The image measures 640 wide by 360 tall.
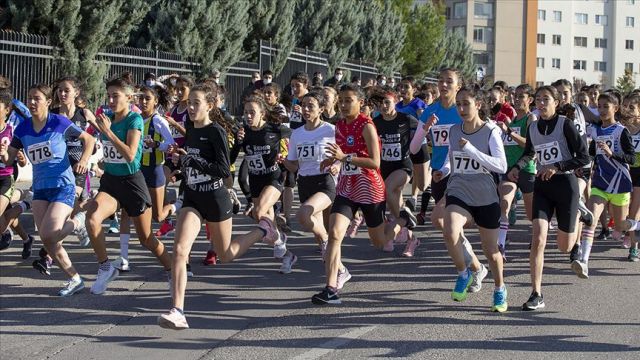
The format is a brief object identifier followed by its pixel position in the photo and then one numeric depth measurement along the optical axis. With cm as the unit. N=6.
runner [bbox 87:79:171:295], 860
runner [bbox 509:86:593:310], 848
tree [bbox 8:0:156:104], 1820
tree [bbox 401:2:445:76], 5706
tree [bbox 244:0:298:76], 2712
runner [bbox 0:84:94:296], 852
